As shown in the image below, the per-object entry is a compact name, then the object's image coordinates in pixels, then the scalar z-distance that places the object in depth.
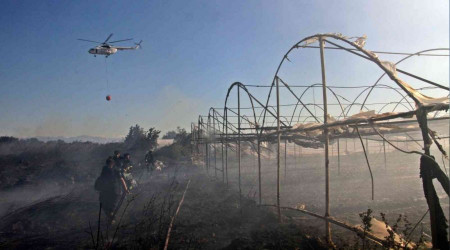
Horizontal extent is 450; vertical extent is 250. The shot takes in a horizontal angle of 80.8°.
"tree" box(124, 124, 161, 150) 29.38
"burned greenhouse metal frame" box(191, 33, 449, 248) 3.78
